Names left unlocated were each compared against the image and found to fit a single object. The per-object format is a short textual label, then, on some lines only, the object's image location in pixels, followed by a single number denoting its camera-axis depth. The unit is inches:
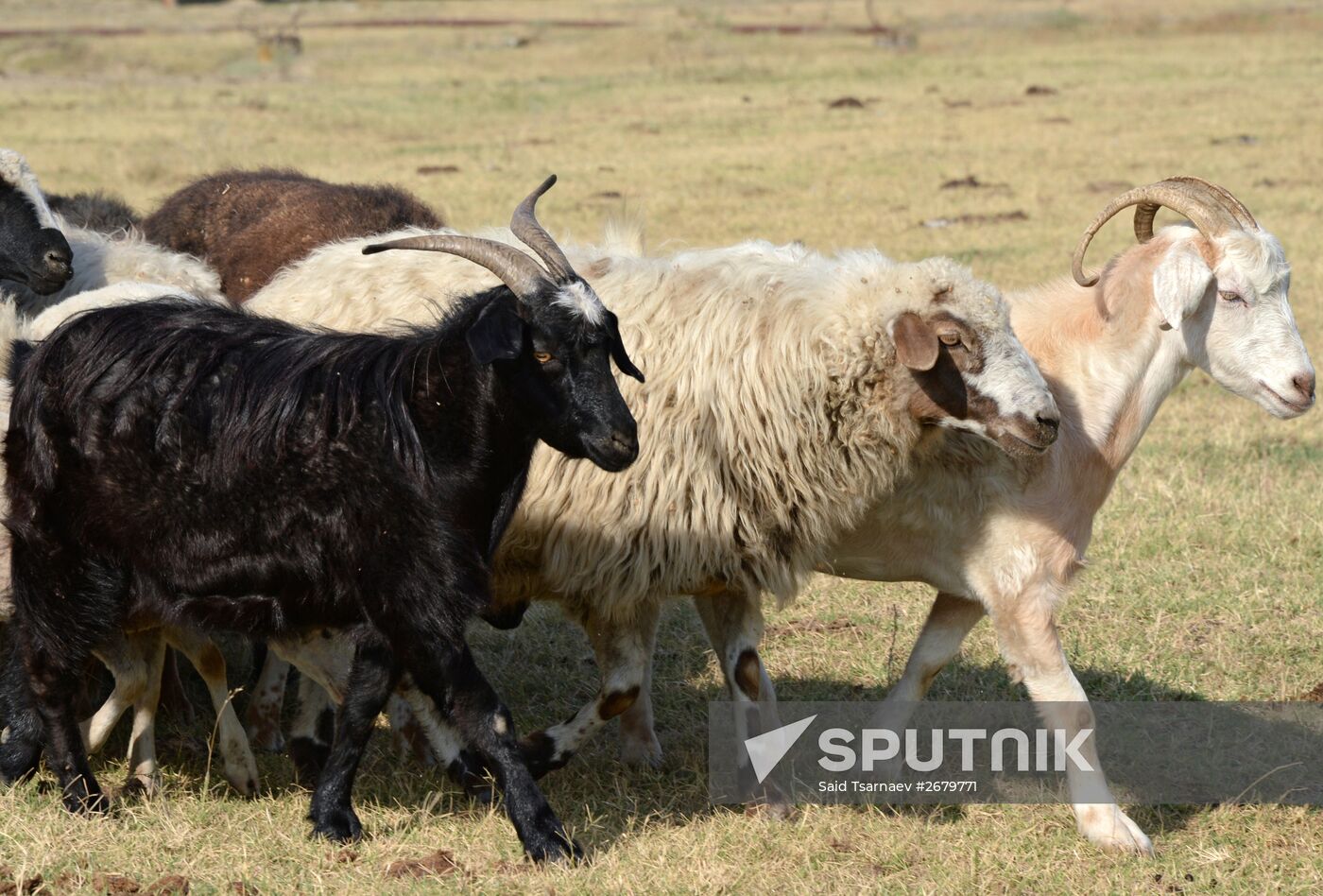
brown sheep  513.7
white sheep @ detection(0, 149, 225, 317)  472.1
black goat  320.2
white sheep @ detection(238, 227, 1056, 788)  362.0
